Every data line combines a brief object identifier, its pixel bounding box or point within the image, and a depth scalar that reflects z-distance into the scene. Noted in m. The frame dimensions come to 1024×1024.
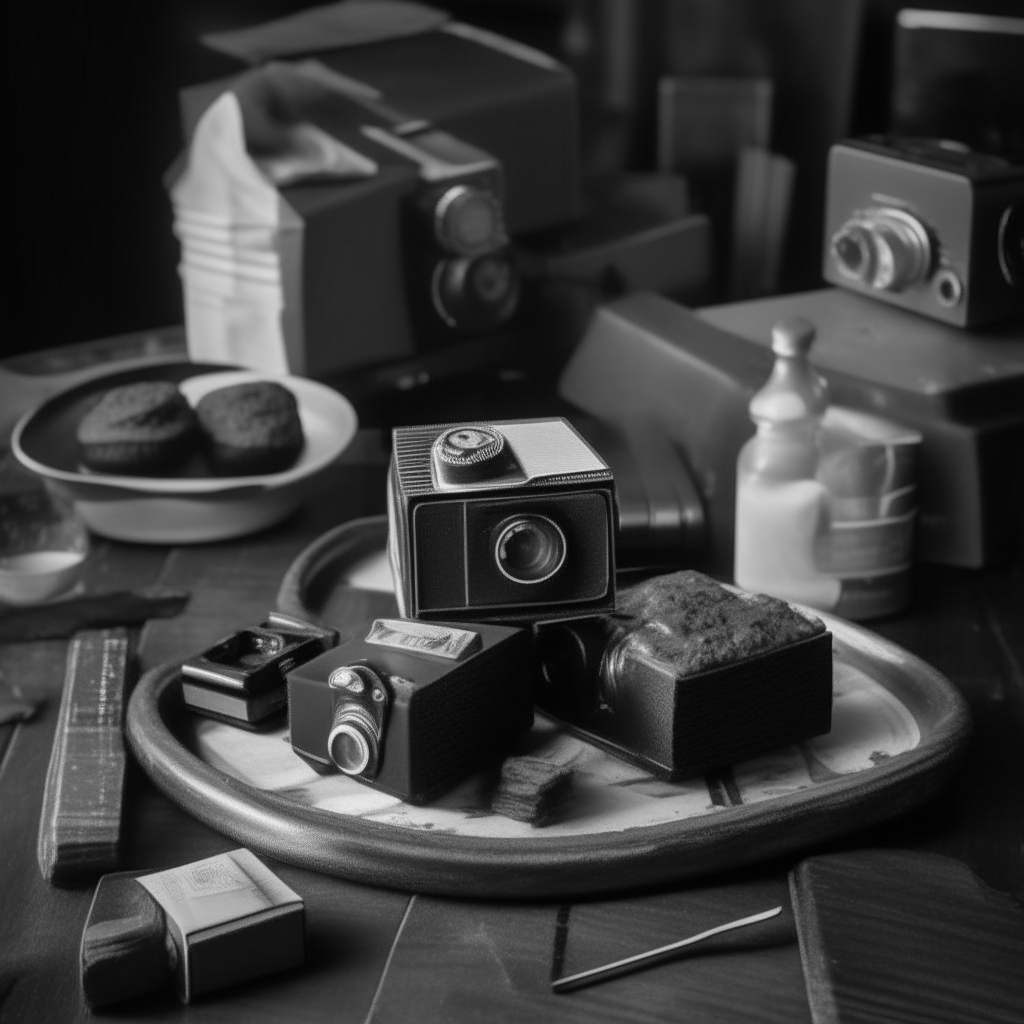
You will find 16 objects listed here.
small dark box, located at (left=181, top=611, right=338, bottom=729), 1.17
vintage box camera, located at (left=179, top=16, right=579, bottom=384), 1.52
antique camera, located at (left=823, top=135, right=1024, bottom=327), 1.42
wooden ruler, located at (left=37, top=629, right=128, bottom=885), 1.10
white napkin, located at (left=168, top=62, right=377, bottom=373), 1.52
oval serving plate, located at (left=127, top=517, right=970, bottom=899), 1.08
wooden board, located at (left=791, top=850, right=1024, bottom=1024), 1.01
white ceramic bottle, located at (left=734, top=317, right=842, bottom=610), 1.31
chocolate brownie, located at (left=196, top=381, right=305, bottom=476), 1.43
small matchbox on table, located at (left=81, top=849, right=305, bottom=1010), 1.02
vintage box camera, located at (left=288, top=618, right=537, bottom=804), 1.10
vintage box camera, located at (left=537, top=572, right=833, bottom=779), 1.12
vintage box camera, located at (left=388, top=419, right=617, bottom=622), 1.14
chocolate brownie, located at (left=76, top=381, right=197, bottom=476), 1.42
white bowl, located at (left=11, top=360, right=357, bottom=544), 1.40
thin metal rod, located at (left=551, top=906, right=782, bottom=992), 1.04
